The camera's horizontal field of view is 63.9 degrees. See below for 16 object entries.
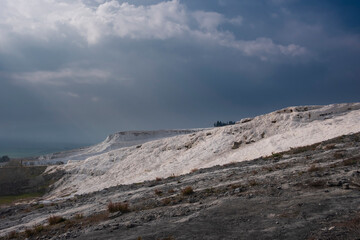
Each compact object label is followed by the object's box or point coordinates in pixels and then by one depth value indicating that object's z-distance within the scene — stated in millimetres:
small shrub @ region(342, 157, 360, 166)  13000
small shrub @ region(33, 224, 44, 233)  11133
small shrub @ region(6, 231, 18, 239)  11477
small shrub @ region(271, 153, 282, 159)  19772
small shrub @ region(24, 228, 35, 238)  10913
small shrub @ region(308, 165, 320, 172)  12797
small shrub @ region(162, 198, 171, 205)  11656
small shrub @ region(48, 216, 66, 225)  12109
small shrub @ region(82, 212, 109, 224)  10930
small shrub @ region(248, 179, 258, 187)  12164
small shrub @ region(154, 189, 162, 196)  14130
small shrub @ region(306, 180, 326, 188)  10442
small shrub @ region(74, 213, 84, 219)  12266
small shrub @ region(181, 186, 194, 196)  12552
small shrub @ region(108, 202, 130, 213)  11523
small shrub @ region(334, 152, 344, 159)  14930
